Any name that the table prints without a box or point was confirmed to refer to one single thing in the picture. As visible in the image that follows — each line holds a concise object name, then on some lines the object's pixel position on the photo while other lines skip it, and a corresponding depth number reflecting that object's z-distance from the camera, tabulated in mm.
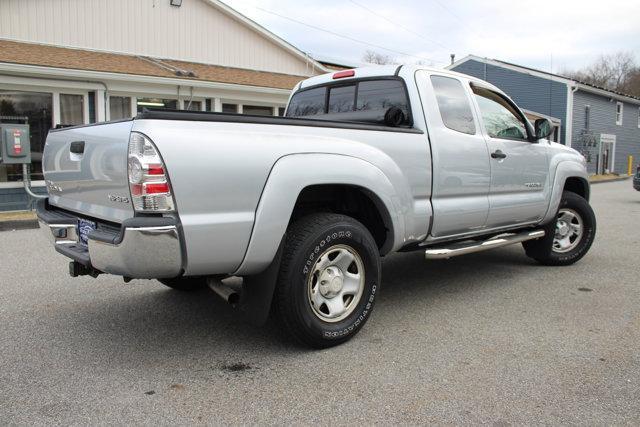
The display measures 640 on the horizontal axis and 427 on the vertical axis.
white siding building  11781
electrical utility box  10805
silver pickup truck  2914
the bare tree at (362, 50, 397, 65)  42875
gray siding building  27344
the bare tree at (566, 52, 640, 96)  48262
